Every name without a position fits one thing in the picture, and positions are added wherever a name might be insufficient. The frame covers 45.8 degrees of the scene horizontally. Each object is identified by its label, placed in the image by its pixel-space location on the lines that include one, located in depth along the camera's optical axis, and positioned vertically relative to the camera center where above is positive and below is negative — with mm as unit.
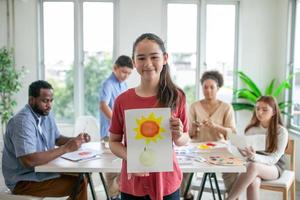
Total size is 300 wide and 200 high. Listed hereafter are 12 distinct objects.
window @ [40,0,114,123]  4887 +178
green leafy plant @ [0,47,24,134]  4414 -246
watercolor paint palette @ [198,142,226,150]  2754 -639
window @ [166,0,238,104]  4891 +325
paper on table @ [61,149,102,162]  2418 -639
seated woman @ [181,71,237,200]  3061 -453
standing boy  3299 -285
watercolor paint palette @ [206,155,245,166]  2312 -637
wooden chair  2754 -913
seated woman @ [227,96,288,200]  2680 -672
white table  2209 -643
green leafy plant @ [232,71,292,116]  4391 -347
